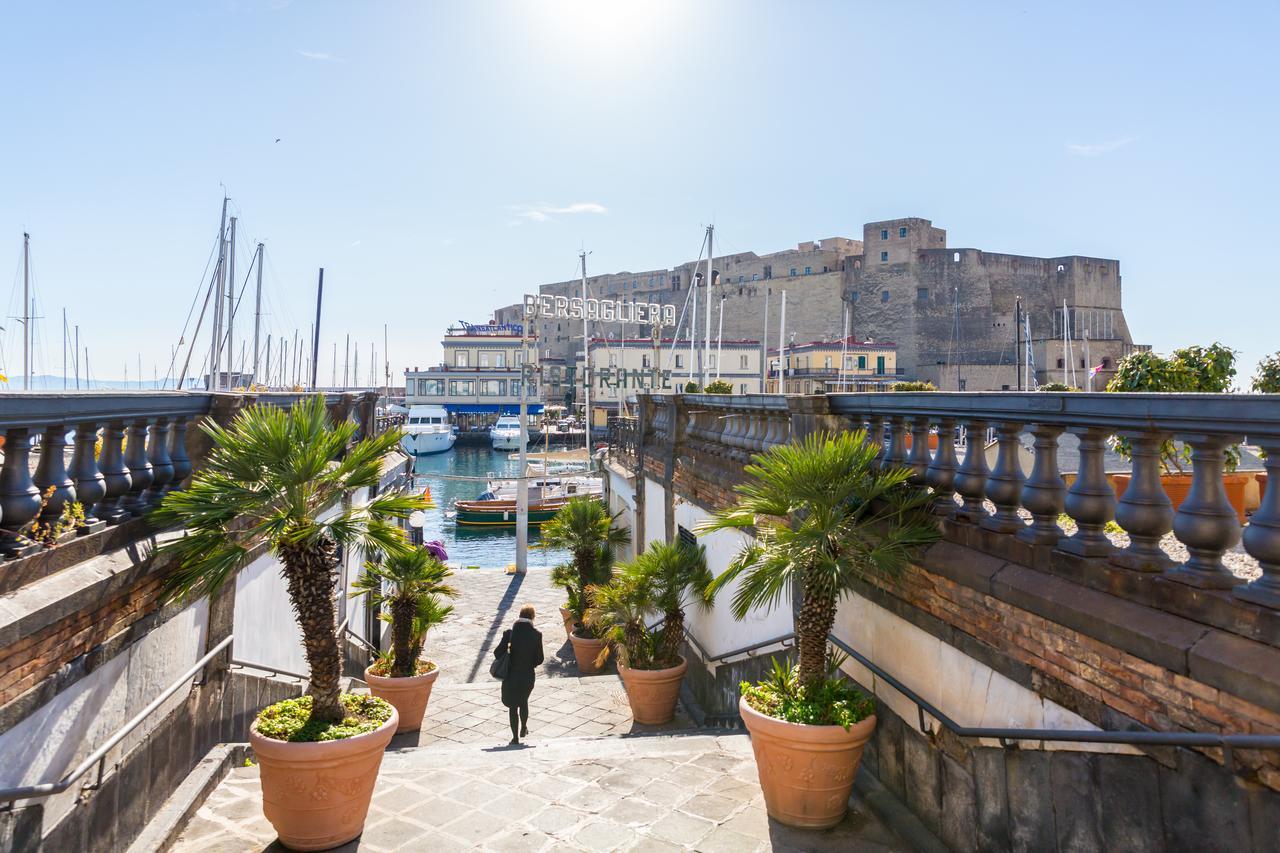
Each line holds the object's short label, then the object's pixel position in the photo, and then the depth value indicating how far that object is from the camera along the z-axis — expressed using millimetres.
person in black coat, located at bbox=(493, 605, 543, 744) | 7688
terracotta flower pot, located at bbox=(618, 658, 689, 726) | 8516
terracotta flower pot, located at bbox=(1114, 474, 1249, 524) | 5879
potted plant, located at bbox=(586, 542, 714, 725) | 8586
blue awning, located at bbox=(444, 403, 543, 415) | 77688
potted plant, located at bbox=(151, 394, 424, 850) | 4293
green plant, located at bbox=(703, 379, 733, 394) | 16375
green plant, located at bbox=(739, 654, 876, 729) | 4516
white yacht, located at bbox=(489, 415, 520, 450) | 64500
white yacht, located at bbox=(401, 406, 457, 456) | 61594
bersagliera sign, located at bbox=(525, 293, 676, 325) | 35781
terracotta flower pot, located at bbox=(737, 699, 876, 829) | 4441
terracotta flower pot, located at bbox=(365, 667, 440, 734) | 8117
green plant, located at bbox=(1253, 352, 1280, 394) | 8445
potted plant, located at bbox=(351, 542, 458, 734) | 8172
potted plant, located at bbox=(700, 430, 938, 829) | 4418
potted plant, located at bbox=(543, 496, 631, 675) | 13312
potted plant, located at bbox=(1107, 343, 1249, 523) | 7703
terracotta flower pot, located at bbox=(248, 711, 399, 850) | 4285
